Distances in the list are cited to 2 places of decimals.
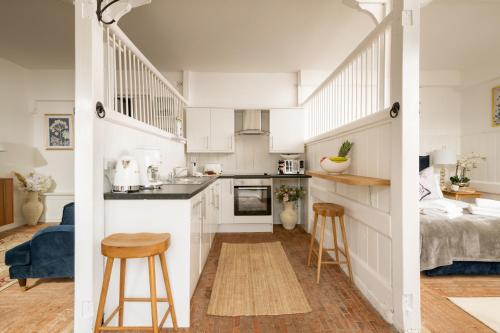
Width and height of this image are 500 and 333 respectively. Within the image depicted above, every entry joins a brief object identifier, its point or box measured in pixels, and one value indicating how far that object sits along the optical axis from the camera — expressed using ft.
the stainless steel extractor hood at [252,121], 15.61
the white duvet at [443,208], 9.20
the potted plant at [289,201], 15.29
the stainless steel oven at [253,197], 14.66
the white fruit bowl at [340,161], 8.45
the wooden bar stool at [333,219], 8.32
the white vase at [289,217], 15.33
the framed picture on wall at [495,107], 15.05
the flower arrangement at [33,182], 15.25
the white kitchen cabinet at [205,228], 8.75
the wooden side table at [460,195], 15.20
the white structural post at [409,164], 5.71
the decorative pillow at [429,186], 11.28
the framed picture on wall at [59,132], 16.71
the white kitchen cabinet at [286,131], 15.97
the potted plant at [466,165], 15.81
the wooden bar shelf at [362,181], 6.20
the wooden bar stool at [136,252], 5.01
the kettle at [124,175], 6.29
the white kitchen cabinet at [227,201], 14.67
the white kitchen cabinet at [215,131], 15.88
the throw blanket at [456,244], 8.46
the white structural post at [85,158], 5.64
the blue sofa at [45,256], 7.73
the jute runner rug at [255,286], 6.88
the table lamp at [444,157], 16.01
